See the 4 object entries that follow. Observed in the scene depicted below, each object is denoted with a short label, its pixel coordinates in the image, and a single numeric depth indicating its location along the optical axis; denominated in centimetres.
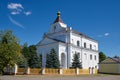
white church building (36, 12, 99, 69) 4803
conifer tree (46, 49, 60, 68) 4284
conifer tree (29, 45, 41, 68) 4279
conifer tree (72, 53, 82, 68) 4538
